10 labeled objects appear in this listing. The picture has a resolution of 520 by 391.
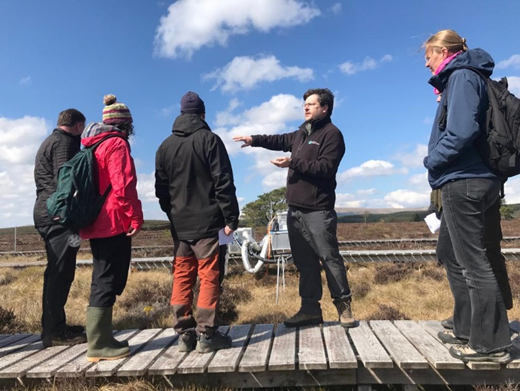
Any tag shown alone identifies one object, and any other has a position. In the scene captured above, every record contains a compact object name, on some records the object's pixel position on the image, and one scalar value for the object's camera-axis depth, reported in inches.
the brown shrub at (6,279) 443.7
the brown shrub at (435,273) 356.8
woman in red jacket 116.8
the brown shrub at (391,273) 362.0
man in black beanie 118.3
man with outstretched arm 141.2
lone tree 2114.9
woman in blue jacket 98.9
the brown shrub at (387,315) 210.9
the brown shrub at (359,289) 305.5
